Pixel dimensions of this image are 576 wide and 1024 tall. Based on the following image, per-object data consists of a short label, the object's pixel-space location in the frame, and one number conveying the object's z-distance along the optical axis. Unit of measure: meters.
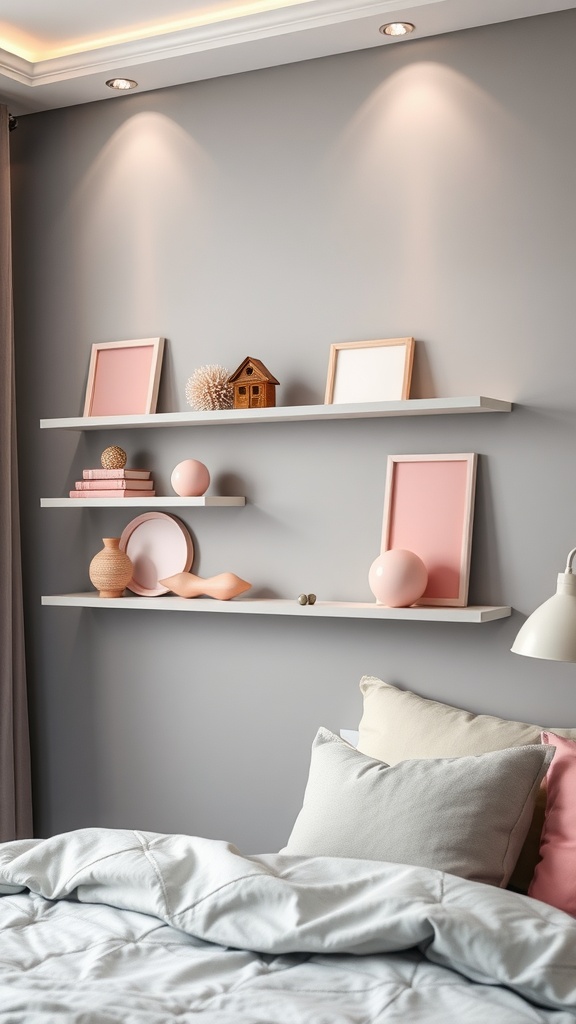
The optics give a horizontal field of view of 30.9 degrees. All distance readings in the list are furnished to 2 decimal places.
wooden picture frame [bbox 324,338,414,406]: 2.71
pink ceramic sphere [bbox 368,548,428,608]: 2.56
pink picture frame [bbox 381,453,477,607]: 2.63
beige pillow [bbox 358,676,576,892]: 2.39
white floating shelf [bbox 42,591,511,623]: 2.53
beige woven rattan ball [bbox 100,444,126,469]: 3.07
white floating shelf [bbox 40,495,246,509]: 2.87
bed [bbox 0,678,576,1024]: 1.57
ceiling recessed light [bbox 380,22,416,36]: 2.63
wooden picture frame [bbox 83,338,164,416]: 3.10
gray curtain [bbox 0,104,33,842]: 3.17
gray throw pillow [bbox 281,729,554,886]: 2.05
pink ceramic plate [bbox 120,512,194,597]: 3.07
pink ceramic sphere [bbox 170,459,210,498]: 2.92
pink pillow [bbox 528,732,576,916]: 2.08
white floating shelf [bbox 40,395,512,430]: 2.53
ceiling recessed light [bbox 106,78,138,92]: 3.06
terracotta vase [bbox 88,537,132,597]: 3.04
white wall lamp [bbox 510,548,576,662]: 2.04
